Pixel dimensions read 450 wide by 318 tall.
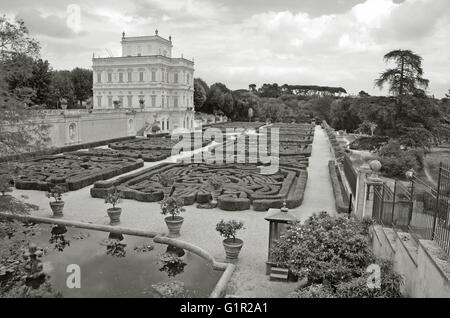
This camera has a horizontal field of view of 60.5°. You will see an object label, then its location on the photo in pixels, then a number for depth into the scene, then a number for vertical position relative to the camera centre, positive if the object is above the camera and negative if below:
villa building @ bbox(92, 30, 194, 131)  50.31 +3.29
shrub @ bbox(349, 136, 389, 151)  21.75 -1.68
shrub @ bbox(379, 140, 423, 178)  19.86 -2.36
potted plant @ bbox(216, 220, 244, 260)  9.70 -3.34
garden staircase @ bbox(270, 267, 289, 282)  8.67 -3.67
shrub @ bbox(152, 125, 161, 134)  44.81 -2.58
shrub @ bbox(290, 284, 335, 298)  6.88 -3.25
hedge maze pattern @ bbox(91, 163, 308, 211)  14.59 -3.36
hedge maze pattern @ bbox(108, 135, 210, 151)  30.00 -3.13
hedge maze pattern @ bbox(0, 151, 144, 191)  17.12 -3.36
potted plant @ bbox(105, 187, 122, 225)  12.50 -3.41
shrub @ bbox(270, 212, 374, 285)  7.46 -2.81
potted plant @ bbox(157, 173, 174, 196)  16.84 -3.34
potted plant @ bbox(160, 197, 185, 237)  11.48 -3.23
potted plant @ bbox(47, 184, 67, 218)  13.22 -3.41
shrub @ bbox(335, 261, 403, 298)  6.66 -3.05
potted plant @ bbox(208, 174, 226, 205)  15.59 -3.31
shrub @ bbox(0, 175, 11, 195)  9.22 -1.95
